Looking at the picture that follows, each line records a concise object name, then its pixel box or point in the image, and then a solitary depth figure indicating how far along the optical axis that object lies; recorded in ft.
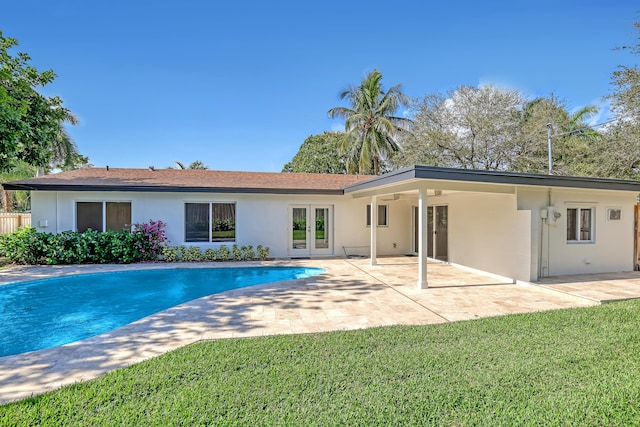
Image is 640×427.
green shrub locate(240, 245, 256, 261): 43.45
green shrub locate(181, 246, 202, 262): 41.47
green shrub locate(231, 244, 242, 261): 43.11
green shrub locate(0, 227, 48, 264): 37.60
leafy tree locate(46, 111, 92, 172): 78.18
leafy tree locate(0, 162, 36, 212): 74.33
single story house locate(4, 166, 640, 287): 29.55
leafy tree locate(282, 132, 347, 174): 111.55
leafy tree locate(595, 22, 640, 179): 45.55
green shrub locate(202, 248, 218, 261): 42.11
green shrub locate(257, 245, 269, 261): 43.78
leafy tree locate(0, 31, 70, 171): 33.50
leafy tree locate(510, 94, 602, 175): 66.67
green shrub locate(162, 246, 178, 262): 40.93
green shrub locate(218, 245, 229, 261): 42.73
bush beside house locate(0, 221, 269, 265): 37.83
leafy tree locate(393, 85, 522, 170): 70.69
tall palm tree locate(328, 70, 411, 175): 81.35
